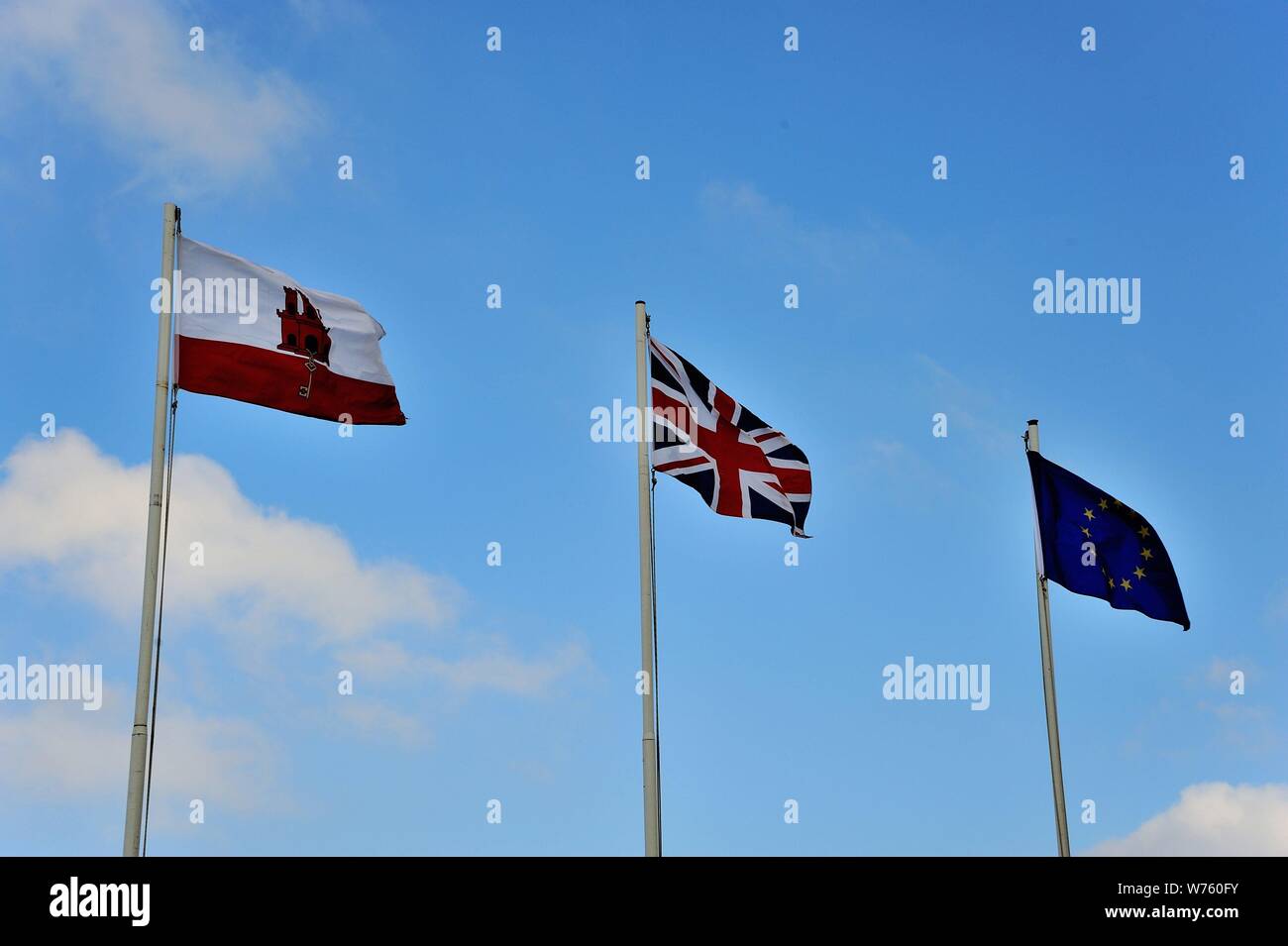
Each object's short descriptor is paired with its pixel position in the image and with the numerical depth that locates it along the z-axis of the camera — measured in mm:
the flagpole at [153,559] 18000
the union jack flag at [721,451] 24156
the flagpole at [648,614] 21094
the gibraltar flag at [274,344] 20438
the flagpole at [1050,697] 25562
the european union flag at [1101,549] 26938
